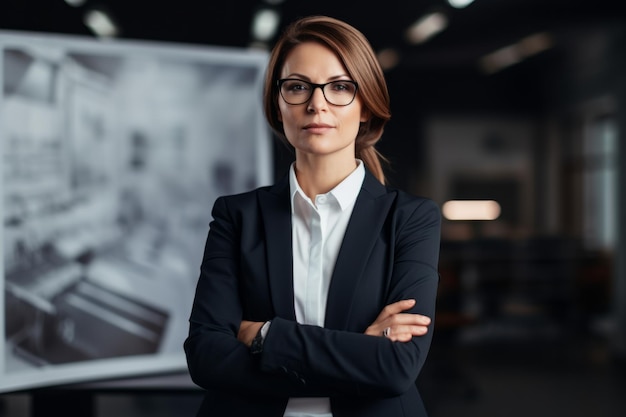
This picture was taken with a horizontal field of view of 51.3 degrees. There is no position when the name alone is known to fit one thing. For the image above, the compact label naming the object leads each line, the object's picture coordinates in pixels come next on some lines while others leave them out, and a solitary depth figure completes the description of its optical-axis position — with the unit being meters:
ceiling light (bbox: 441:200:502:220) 12.98
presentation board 2.31
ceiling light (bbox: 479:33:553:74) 9.58
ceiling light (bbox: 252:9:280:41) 6.68
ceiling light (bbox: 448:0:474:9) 5.99
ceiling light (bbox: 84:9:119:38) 6.53
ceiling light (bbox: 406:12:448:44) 7.13
